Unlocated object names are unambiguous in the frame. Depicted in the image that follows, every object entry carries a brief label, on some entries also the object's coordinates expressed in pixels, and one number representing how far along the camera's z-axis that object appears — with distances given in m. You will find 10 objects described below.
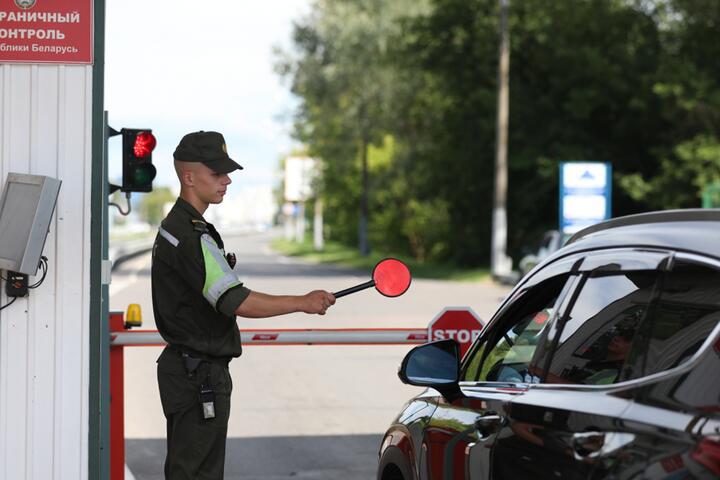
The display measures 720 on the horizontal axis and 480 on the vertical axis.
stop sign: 16.56
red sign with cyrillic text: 13.62
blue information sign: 51.56
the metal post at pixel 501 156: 76.94
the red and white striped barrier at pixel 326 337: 16.62
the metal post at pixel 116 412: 16.19
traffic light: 16.95
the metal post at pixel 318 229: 169.75
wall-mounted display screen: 13.09
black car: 5.75
